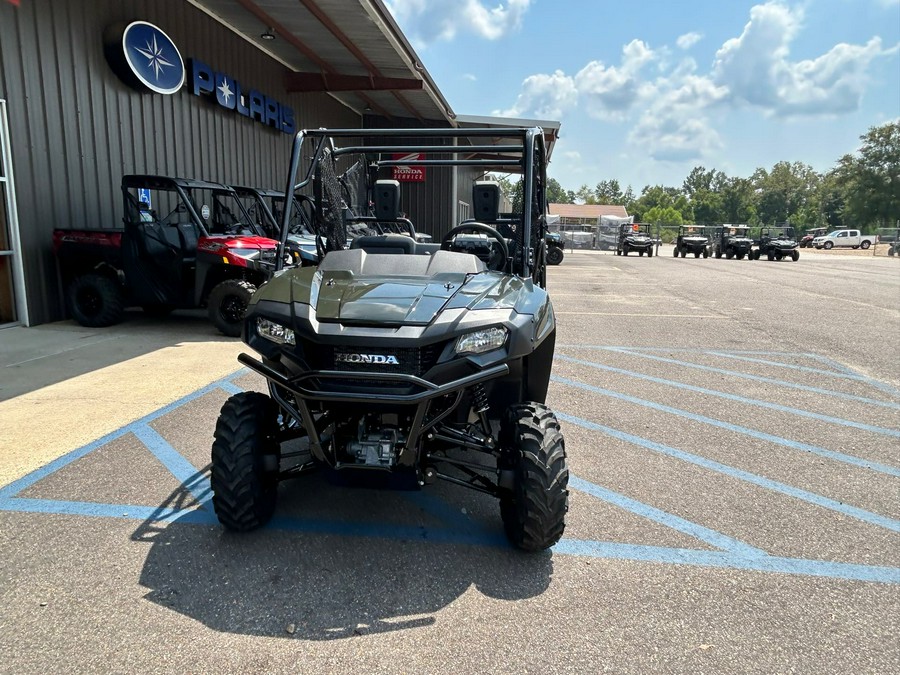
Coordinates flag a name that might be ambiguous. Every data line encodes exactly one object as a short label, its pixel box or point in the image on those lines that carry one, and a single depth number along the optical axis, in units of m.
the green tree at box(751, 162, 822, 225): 102.88
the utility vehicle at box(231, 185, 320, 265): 9.23
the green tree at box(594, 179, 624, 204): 150.88
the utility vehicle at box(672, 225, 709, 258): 36.38
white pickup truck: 55.16
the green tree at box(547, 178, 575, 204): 140.11
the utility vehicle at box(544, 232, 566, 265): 24.37
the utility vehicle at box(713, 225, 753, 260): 34.91
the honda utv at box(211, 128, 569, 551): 2.56
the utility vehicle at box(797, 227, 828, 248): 59.75
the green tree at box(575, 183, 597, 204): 152.00
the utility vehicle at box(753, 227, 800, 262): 33.09
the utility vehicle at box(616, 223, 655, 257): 35.38
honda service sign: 21.33
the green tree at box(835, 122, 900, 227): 69.81
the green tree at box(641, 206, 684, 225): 99.04
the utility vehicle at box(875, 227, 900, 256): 45.81
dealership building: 7.94
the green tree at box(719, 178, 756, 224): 105.75
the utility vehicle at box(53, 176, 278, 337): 7.71
